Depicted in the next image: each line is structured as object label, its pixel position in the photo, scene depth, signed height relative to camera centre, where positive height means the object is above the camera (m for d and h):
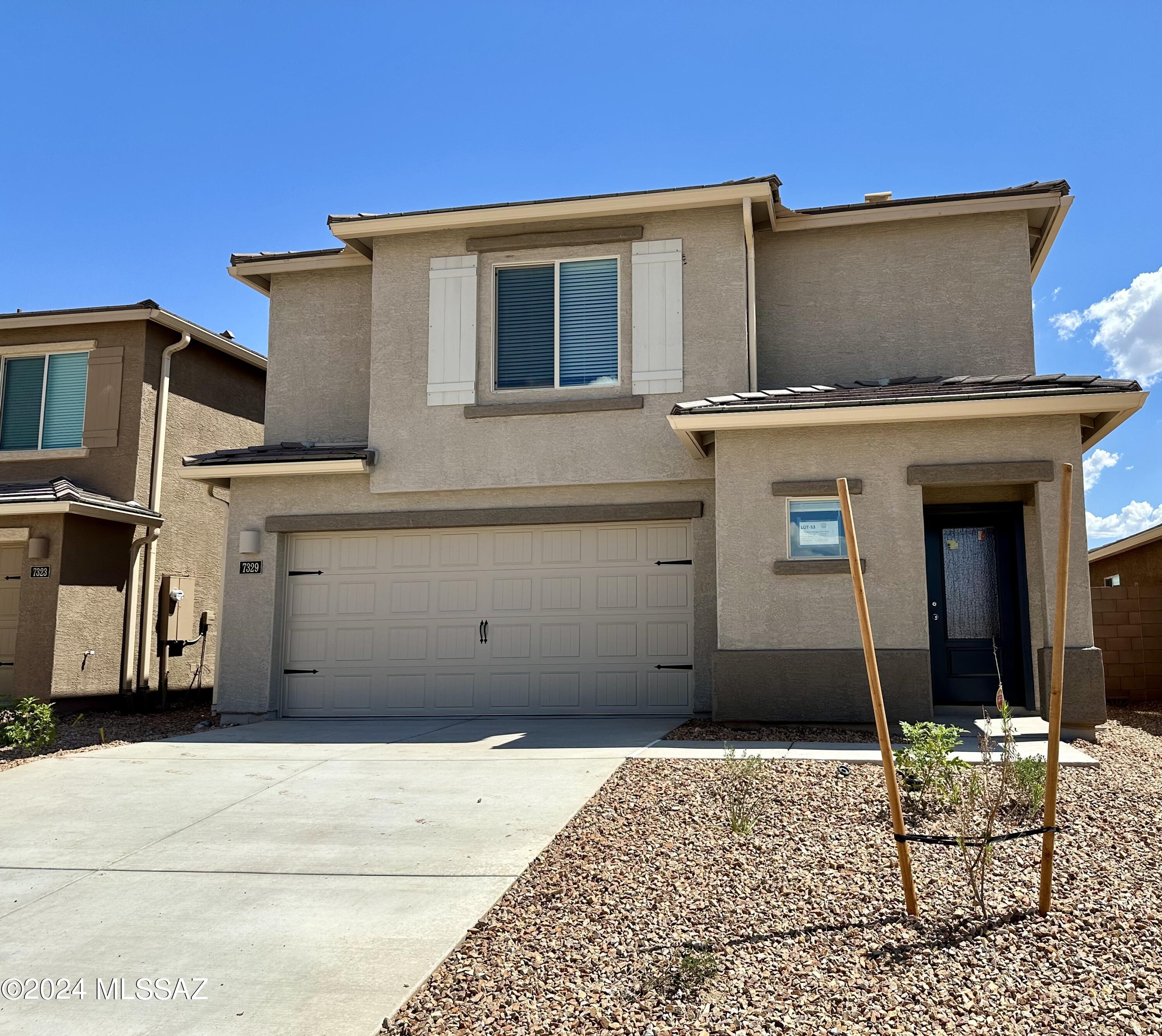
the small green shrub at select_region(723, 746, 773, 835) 5.62 -0.97
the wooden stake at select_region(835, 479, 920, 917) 4.23 -0.42
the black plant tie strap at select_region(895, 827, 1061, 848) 4.19 -0.87
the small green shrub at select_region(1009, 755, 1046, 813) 5.74 -0.84
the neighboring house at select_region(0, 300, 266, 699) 12.73 +1.87
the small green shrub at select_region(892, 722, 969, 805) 5.73 -0.74
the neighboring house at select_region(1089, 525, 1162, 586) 14.95 +1.30
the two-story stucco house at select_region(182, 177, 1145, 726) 10.97 +2.11
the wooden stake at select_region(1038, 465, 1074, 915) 4.13 -0.22
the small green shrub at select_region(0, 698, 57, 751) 9.69 -0.95
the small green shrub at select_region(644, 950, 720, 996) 3.71 -1.28
